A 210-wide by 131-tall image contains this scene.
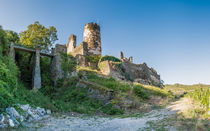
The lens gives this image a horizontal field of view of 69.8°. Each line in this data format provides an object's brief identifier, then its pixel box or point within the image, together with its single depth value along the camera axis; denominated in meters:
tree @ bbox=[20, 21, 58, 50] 20.80
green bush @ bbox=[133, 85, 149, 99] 13.41
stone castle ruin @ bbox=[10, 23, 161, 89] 16.47
